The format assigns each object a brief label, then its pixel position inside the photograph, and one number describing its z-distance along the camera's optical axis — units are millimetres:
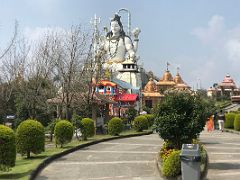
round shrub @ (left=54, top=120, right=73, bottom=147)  19438
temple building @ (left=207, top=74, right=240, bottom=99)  88356
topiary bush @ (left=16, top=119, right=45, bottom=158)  15672
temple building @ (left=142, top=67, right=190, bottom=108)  72188
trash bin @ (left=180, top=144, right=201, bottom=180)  10188
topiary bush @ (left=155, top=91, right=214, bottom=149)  14406
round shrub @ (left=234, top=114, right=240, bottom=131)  32100
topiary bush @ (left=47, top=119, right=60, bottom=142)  23797
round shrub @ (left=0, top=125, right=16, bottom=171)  12250
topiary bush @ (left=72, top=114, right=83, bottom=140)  22942
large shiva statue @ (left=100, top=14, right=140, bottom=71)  77750
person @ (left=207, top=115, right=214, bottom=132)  37062
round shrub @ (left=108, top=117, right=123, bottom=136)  27375
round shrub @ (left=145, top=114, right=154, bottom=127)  34738
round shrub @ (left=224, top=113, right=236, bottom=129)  35406
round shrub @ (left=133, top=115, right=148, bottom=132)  31781
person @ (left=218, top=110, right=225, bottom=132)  35875
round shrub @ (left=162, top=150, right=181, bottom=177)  11934
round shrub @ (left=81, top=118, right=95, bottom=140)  23422
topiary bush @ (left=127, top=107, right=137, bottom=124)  44081
